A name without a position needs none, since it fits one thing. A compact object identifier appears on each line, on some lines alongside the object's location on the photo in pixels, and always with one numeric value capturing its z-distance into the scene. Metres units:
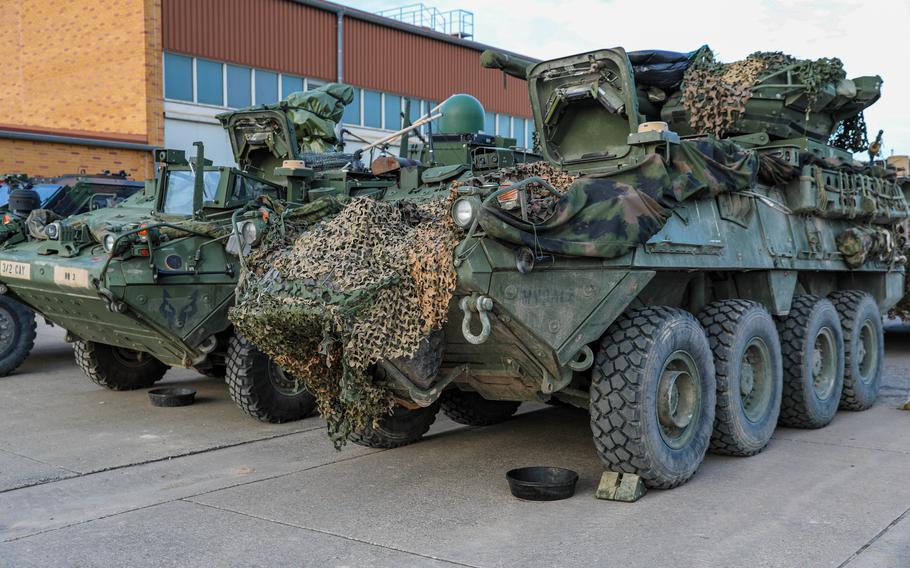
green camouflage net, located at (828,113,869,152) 8.95
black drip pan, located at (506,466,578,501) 5.43
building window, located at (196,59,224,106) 20.59
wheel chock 5.38
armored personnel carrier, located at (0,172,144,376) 10.23
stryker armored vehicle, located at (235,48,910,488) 5.05
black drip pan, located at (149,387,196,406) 8.77
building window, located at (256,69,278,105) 21.56
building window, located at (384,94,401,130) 24.39
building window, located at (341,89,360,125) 23.08
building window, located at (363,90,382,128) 23.80
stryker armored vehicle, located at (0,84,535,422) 7.54
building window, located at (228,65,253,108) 21.03
